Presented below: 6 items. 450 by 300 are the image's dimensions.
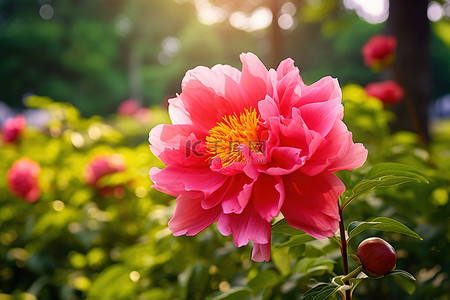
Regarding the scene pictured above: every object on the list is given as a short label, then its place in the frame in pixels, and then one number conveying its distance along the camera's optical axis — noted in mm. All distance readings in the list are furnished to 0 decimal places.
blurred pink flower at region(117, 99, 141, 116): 6228
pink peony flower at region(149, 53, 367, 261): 620
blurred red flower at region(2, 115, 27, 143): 2641
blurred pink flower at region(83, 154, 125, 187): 1852
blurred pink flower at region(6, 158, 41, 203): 1960
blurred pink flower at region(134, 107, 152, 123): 5778
